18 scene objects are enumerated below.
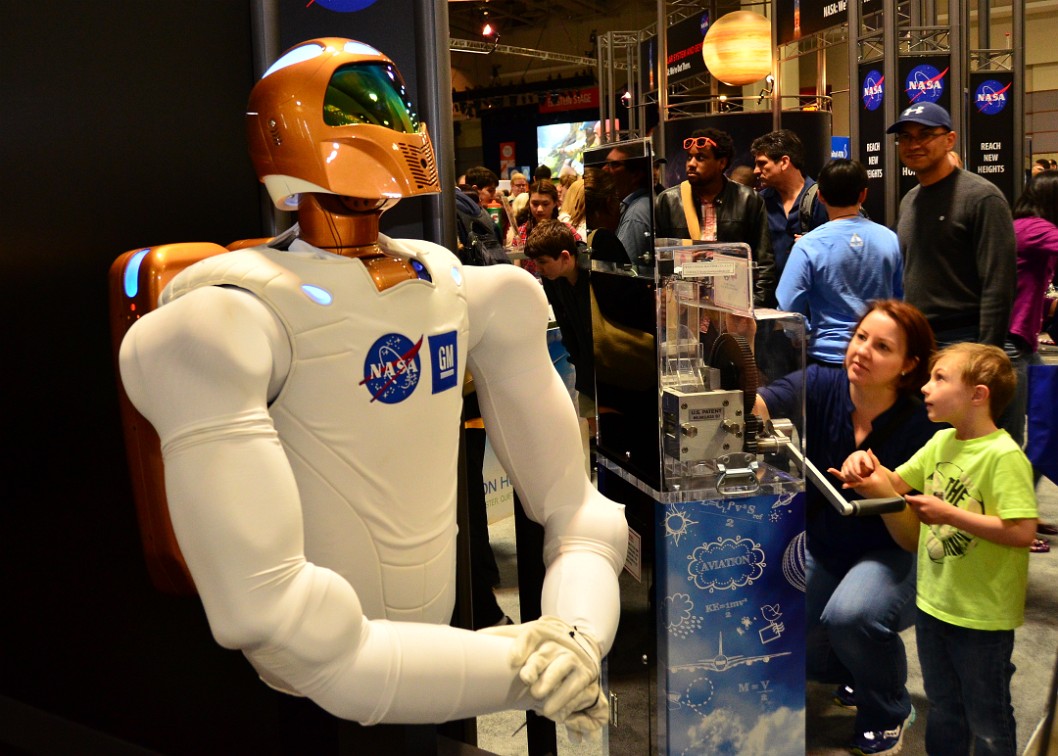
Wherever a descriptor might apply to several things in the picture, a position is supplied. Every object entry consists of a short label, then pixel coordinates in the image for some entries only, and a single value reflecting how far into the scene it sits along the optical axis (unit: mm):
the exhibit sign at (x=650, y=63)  11867
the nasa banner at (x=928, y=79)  7754
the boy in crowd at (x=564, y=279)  3449
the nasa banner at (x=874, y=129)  7914
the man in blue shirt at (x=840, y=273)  3676
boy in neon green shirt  2322
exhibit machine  2314
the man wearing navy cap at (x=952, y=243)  3605
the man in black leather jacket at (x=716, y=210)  4383
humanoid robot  1191
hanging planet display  8156
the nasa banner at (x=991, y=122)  8852
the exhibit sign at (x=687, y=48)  10742
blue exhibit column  2344
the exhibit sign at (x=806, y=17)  8195
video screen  14797
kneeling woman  2668
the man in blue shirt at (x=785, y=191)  4852
